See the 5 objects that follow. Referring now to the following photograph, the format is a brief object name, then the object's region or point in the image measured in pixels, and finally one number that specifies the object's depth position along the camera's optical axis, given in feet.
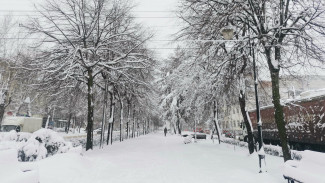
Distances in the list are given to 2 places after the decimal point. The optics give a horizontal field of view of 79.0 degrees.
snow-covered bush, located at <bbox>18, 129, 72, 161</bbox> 26.27
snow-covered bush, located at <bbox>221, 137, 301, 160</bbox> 36.51
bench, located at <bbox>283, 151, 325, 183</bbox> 14.26
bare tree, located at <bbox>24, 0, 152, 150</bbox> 42.57
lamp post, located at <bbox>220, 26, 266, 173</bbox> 25.49
